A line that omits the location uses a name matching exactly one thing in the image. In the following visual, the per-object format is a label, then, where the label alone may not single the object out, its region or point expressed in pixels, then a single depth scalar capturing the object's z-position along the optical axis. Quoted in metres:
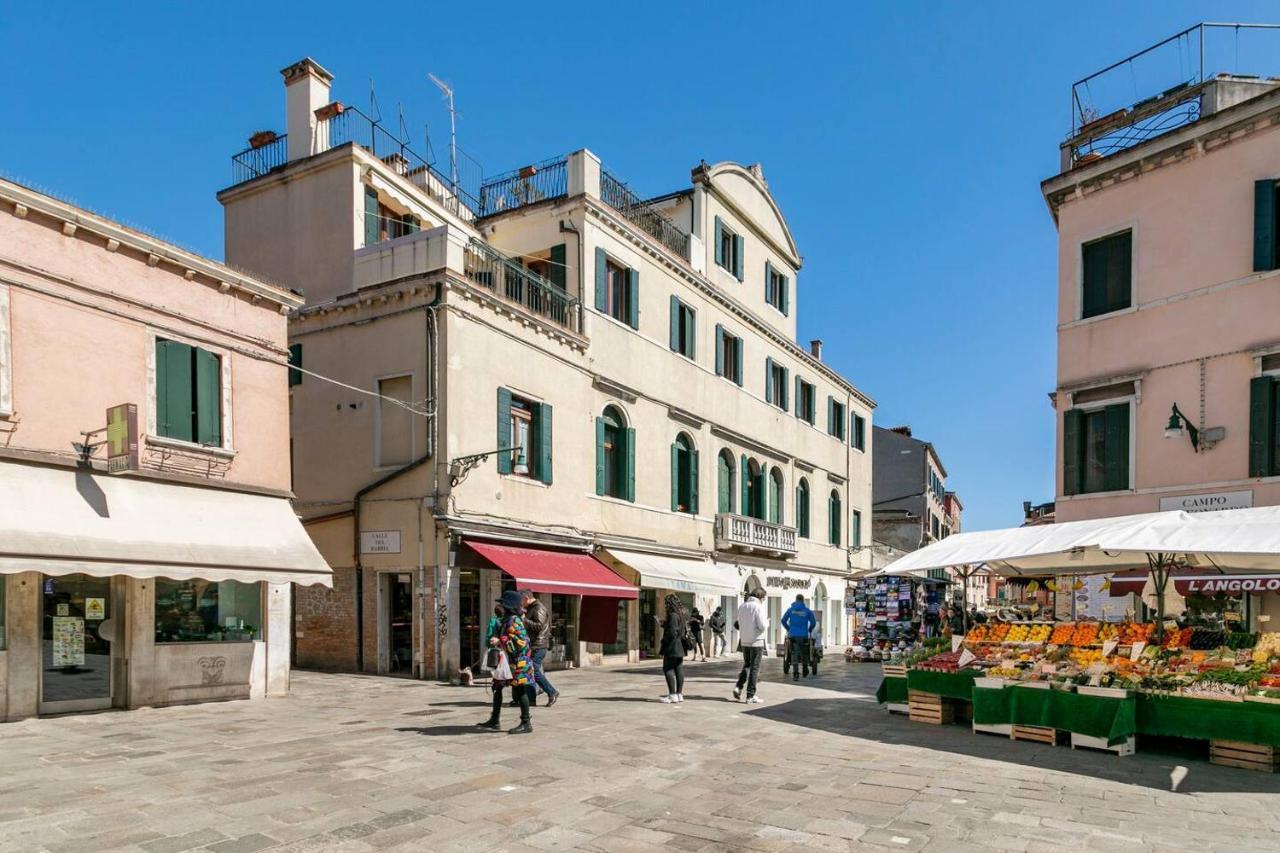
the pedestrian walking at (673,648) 12.45
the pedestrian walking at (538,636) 10.93
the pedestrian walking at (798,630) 16.34
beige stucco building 15.63
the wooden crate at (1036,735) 9.52
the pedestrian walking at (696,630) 20.98
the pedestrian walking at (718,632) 22.77
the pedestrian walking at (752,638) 12.70
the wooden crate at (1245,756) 8.20
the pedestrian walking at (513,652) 9.36
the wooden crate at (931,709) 10.93
